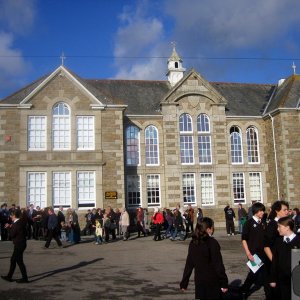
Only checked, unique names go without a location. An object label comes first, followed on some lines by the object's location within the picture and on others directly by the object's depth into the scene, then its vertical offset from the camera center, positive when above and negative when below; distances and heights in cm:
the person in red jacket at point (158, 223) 2195 -49
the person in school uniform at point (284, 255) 595 -64
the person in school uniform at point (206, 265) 627 -76
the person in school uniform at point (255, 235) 841 -48
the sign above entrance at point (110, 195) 2670 +117
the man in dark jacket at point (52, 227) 1831 -44
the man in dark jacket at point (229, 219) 2427 -46
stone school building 2664 +461
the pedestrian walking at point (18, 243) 1084 -62
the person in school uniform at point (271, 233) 778 -42
